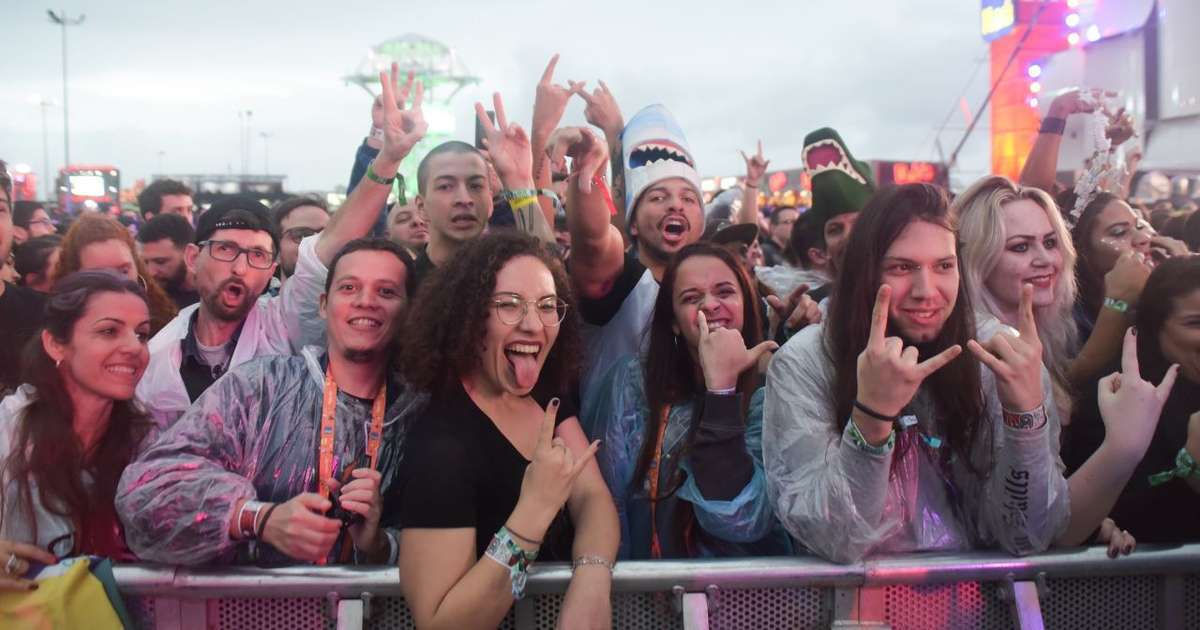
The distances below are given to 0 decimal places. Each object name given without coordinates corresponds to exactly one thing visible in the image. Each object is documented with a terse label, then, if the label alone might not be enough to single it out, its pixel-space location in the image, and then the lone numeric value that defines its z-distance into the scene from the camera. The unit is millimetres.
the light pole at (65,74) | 37844
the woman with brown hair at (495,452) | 2092
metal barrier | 2201
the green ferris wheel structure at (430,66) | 76625
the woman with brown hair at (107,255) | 3857
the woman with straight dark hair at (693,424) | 2447
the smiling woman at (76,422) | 2393
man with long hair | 2182
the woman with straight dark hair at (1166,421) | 2613
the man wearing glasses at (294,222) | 4844
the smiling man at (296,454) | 2217
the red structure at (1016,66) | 30656
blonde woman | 3076
